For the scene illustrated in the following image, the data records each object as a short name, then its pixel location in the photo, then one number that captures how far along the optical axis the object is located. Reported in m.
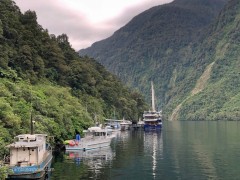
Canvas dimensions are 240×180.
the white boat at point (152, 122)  166.75
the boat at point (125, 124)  169.25
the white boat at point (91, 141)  82.94
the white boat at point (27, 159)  49.19
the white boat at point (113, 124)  153.75
